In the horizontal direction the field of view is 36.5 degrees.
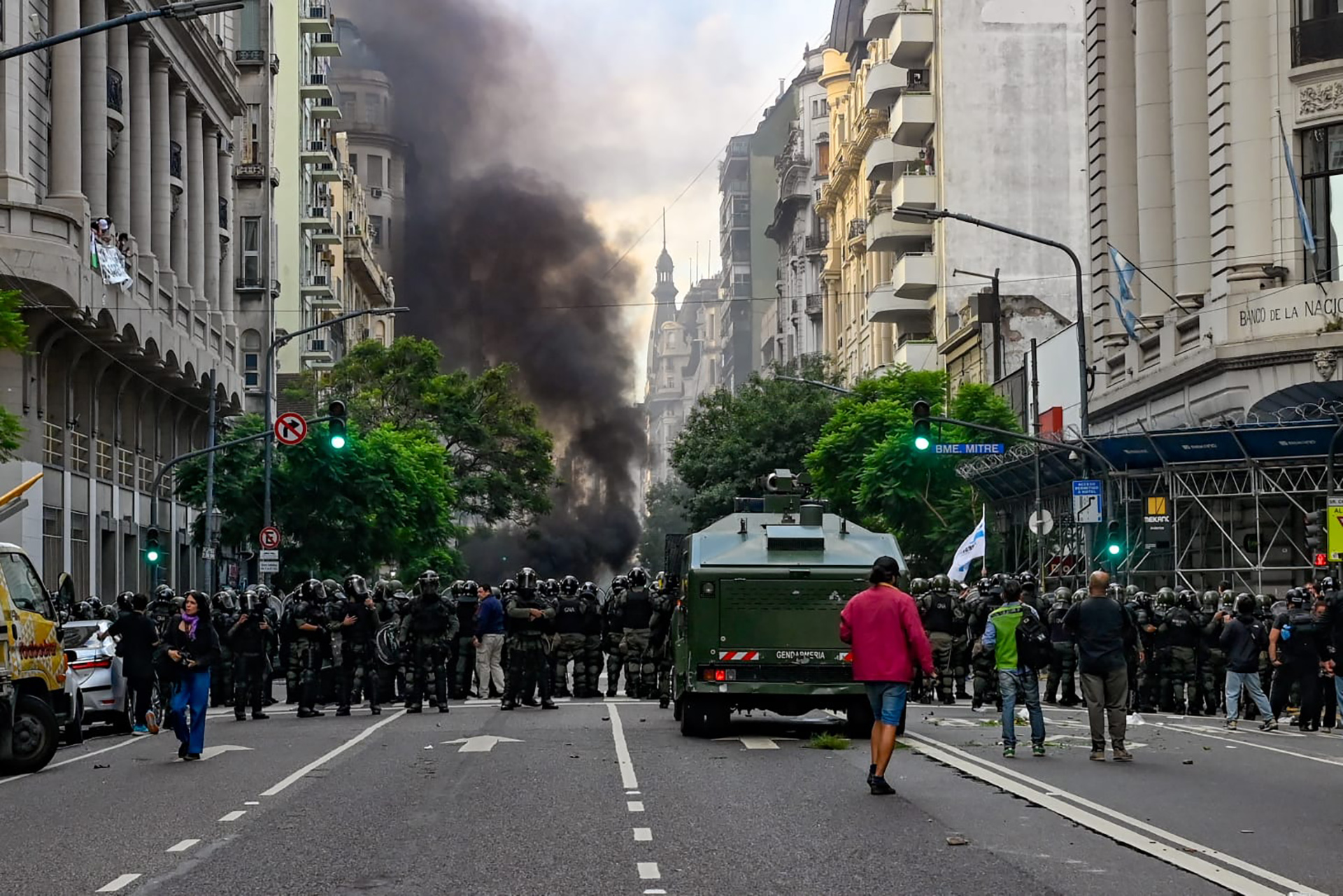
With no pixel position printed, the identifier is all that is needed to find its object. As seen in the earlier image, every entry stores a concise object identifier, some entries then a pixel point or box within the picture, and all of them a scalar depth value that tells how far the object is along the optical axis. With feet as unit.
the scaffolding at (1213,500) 119.85
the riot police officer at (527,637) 92.12
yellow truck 63.21
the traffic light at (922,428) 120.57
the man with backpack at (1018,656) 62.90
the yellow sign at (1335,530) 87.66
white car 81.25
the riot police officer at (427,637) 90.79
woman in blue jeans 65.82
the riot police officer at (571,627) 103.55
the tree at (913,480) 171.32
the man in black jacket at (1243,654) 79.71
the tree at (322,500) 175.11
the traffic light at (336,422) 118.42
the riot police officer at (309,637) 90.22
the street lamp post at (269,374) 154.46
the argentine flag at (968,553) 125.70
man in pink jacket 51.19
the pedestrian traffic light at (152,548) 136.46
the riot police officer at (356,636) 89.86
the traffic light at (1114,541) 115.34
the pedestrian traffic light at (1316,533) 101.86
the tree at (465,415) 243.60
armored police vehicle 69.67
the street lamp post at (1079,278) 115.34
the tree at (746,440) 241.96
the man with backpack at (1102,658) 61.21
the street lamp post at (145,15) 62.34
